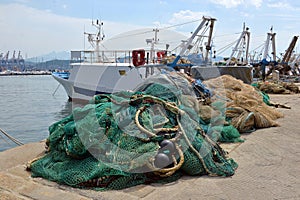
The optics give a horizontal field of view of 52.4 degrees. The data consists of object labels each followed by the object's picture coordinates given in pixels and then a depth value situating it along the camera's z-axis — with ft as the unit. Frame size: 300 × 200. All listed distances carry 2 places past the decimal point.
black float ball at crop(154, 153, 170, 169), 11.37
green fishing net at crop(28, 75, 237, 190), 11.10
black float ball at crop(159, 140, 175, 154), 11.83
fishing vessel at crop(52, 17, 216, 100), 53.83
